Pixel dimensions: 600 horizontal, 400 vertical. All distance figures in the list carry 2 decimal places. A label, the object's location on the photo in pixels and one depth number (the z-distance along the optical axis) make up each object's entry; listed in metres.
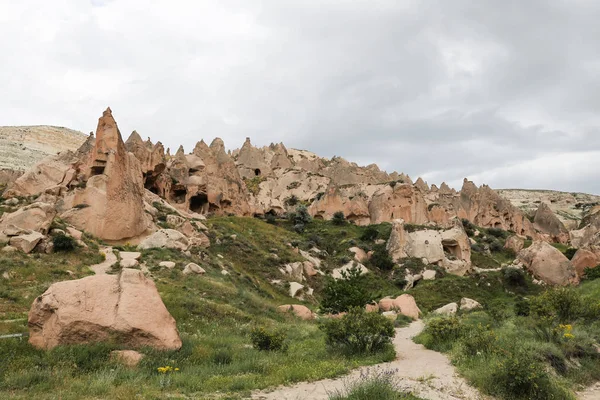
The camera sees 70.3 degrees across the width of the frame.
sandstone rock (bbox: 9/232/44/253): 20.53
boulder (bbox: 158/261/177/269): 23.49
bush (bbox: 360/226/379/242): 54.41
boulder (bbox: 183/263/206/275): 23.68
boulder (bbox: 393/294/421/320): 29.92
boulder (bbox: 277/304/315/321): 24.25
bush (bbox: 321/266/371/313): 26.56
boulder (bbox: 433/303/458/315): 31.25
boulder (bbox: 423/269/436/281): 43.55
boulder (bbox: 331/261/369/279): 42.25
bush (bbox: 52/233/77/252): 21.75
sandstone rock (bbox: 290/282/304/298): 32.05
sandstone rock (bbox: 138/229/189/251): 27.52
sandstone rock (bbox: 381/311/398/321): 26.97
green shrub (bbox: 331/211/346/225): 60.94
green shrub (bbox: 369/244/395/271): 46.91
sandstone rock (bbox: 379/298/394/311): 31.41
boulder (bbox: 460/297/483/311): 32.99
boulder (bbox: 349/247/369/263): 47.55
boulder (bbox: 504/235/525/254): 55.22
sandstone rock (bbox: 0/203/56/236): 22.45
